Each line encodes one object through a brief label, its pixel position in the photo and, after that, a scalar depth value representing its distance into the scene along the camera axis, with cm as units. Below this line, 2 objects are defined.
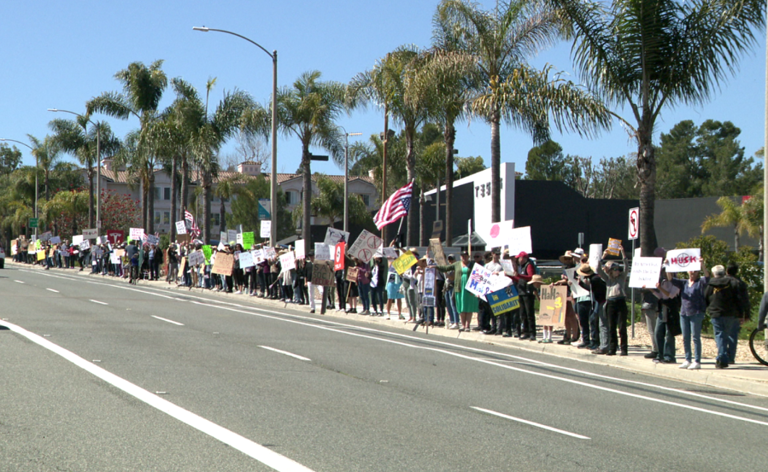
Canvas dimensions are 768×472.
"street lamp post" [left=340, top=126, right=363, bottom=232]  5077
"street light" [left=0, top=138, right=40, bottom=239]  7591
